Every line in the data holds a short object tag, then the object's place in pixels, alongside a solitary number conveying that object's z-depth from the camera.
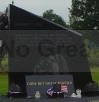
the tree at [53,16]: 36.75
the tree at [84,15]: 31.25
